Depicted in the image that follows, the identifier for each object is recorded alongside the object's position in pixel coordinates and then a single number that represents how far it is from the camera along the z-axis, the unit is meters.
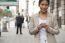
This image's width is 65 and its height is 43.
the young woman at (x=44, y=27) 2.16
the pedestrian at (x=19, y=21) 10.64
